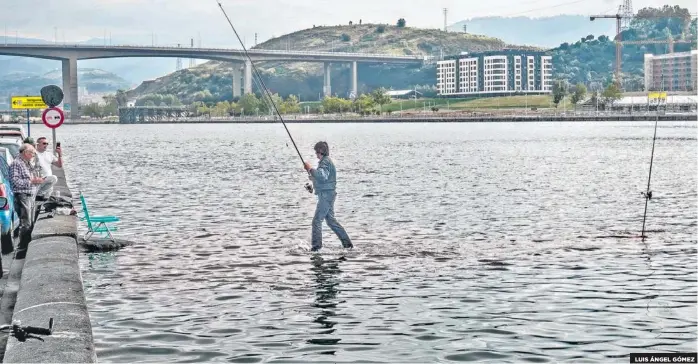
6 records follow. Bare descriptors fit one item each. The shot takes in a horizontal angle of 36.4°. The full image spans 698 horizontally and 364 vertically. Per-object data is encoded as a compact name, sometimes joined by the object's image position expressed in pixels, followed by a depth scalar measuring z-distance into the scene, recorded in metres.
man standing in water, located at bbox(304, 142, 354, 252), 21.08
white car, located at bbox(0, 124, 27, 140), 37.47
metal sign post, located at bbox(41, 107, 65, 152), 35.09
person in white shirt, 25.69
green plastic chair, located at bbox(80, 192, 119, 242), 23.28
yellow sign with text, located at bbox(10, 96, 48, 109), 46.94
